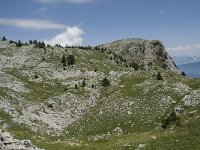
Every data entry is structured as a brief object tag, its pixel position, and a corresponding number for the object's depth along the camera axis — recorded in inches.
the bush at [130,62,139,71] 3288.6
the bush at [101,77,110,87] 2412.0
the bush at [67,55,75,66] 2871.8
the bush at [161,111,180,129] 1289.3
